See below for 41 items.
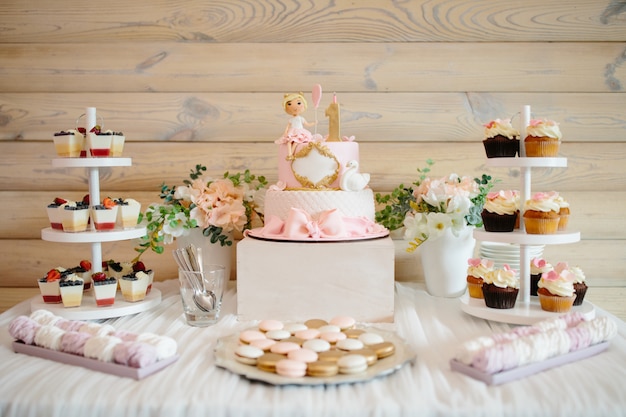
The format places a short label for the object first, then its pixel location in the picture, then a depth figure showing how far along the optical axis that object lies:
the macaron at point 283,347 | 1.13
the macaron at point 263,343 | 1.16
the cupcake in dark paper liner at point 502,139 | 1.44
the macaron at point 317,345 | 1.14
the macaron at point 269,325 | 1.26
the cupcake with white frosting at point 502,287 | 1.39
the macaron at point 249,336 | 1.20
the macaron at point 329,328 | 1.24
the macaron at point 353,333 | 1.23
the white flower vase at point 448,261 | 1.69
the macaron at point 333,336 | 1.19
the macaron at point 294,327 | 1.25
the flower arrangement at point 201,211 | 1.70
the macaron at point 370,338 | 1.18
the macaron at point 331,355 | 1.09
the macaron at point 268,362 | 1.07
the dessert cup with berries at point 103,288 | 1.48
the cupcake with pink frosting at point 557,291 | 1.36
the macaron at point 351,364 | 1.06
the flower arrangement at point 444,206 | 1.63
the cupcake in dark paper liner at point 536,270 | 1.49
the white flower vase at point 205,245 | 1.77
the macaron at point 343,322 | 1.28
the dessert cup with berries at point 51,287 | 1.51
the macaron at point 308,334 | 1.21
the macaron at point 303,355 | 1.08
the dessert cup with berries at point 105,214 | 1.52
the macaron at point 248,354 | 1.11
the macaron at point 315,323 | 1.29
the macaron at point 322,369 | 1.05
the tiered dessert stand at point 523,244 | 1.36
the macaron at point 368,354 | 1.10
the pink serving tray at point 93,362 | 1.08
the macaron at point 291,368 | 1.05
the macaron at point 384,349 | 1.13
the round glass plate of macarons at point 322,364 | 1.04
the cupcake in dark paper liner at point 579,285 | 1.41
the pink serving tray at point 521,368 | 1.04
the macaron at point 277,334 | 1.22
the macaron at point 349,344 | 1.15
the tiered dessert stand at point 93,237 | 1.46
